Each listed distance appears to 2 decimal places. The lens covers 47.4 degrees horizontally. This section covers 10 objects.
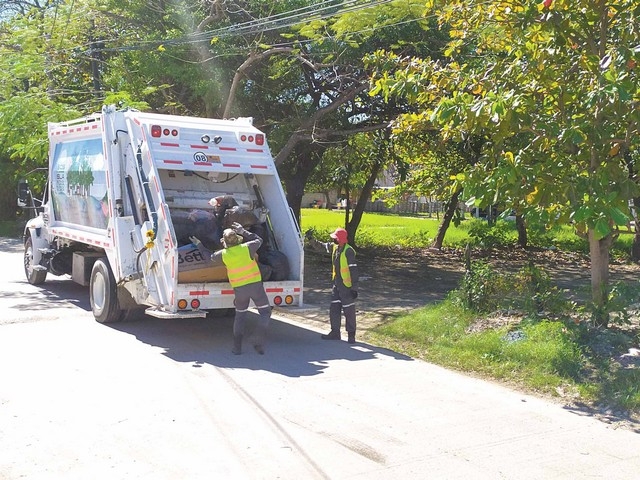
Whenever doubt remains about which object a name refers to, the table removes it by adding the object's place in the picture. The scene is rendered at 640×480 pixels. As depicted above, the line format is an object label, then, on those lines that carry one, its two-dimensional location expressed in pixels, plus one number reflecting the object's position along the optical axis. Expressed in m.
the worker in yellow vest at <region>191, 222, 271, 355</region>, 8.39
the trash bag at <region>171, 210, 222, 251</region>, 9.21
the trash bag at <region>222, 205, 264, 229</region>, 9.30
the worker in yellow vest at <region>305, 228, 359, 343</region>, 9.25
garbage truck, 8.77
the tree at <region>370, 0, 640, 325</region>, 7.23
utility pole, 16.69
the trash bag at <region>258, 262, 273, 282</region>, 9.13
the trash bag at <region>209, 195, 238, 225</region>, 9.43
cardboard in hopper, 8.70
